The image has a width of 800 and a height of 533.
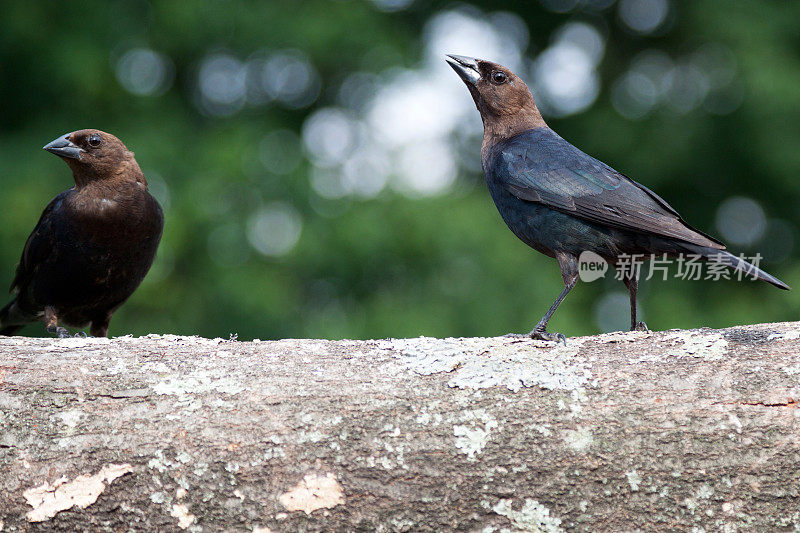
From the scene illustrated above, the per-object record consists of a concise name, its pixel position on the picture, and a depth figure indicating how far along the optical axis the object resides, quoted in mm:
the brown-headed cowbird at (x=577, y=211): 7297
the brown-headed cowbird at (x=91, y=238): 8758
